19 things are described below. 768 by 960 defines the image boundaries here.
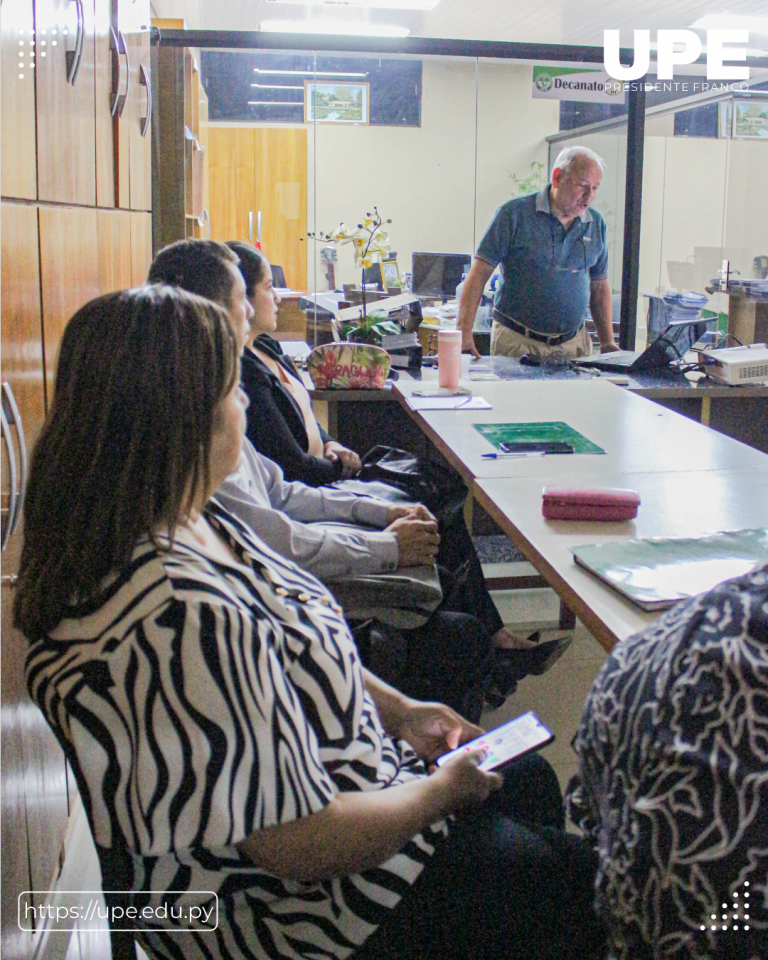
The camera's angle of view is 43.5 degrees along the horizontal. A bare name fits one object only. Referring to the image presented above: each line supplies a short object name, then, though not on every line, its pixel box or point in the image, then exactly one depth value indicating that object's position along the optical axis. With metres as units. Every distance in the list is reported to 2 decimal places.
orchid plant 3.62
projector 3.33
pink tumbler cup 3.08
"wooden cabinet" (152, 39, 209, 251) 4.39
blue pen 2.19
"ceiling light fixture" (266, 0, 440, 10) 6.74
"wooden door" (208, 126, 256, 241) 5.80
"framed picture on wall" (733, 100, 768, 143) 6.63
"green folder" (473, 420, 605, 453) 2.30
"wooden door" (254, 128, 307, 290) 5.33
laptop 3.50
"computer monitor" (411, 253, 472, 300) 5.90
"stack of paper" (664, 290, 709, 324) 6.75
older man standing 4.11
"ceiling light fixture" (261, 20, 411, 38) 7.64
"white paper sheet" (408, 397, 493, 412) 2.82
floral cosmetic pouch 3.24
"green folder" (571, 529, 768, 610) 1.29
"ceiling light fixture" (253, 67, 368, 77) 4.81
